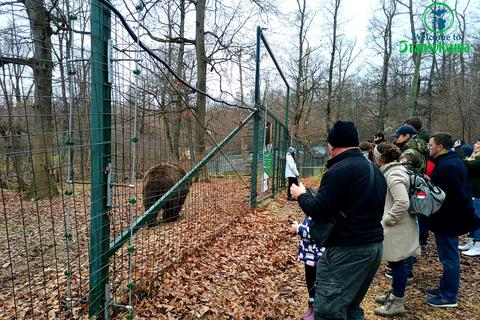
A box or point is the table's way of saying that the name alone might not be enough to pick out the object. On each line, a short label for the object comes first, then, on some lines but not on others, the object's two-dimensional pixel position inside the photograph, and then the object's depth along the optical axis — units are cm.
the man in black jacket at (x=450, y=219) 369
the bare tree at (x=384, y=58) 2647
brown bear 471
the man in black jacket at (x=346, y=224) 237
